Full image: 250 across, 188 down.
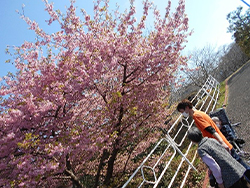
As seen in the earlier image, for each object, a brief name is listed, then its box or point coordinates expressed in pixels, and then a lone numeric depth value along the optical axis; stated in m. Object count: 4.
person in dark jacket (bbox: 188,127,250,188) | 2.37
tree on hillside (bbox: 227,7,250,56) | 24.84
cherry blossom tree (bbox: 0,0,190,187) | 4.45
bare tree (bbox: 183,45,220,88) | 28.29
